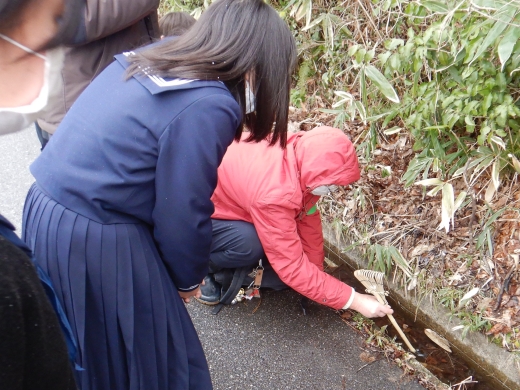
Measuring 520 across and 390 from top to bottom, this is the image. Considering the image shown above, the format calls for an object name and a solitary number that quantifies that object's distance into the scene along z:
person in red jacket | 1.99
